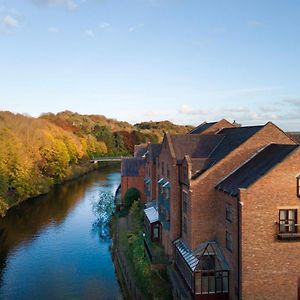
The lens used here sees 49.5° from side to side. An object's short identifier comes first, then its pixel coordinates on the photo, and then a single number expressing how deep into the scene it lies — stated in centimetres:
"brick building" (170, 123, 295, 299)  1669
